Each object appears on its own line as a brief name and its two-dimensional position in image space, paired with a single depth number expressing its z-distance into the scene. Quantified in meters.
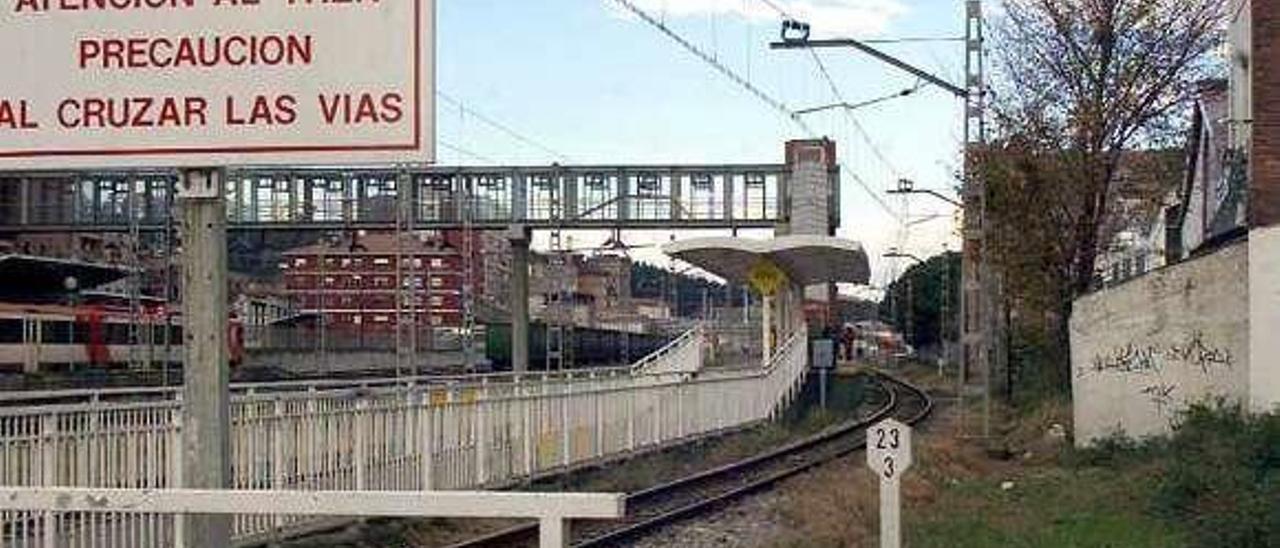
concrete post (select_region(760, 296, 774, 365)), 45.44
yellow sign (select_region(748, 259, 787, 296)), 43.28
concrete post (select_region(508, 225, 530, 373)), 65.56
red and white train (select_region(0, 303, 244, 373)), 49.62
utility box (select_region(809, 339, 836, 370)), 52.19
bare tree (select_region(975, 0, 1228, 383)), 41.78
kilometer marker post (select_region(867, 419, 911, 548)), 11.79
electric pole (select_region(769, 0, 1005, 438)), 37.59
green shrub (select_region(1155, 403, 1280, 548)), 15.07
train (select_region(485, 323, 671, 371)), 79.44
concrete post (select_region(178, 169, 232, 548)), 6.33
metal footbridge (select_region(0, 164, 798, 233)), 77.56
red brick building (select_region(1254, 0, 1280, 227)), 26.06
